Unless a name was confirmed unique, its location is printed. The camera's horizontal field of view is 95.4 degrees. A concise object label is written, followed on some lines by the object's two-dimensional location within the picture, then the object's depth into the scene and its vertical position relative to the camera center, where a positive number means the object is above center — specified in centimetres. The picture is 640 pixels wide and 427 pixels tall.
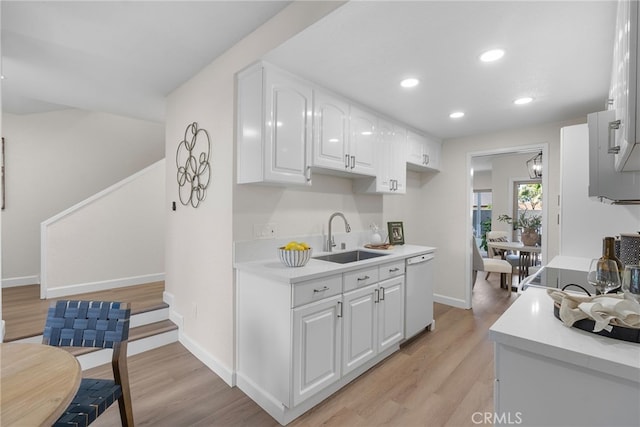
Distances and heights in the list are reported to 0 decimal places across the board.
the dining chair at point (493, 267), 427 -83
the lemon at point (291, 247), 206 -25
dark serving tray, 93 -39
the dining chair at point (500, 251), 545 -82
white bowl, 204 -32
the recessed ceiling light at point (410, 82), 228 +104
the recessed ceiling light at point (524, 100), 261 +103
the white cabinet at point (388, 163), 298 +53
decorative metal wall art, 249 +42
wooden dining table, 83 -58
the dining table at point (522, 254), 497 -73
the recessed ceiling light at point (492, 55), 184 +102
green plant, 593 -16
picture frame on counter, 343 -24
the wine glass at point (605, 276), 132 -29
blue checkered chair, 147 -63
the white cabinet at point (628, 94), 80 +36
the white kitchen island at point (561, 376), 84 -52
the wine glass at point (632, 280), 116 -27
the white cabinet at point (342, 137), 234 +66
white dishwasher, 279 -83
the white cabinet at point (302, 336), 179 -85
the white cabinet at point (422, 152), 351 +77
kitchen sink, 272 -43
